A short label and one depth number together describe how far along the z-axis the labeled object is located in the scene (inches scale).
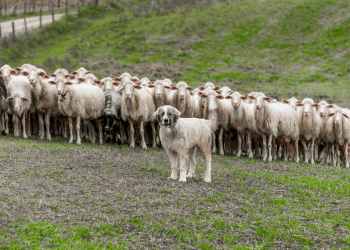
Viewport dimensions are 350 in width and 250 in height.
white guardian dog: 732.0
